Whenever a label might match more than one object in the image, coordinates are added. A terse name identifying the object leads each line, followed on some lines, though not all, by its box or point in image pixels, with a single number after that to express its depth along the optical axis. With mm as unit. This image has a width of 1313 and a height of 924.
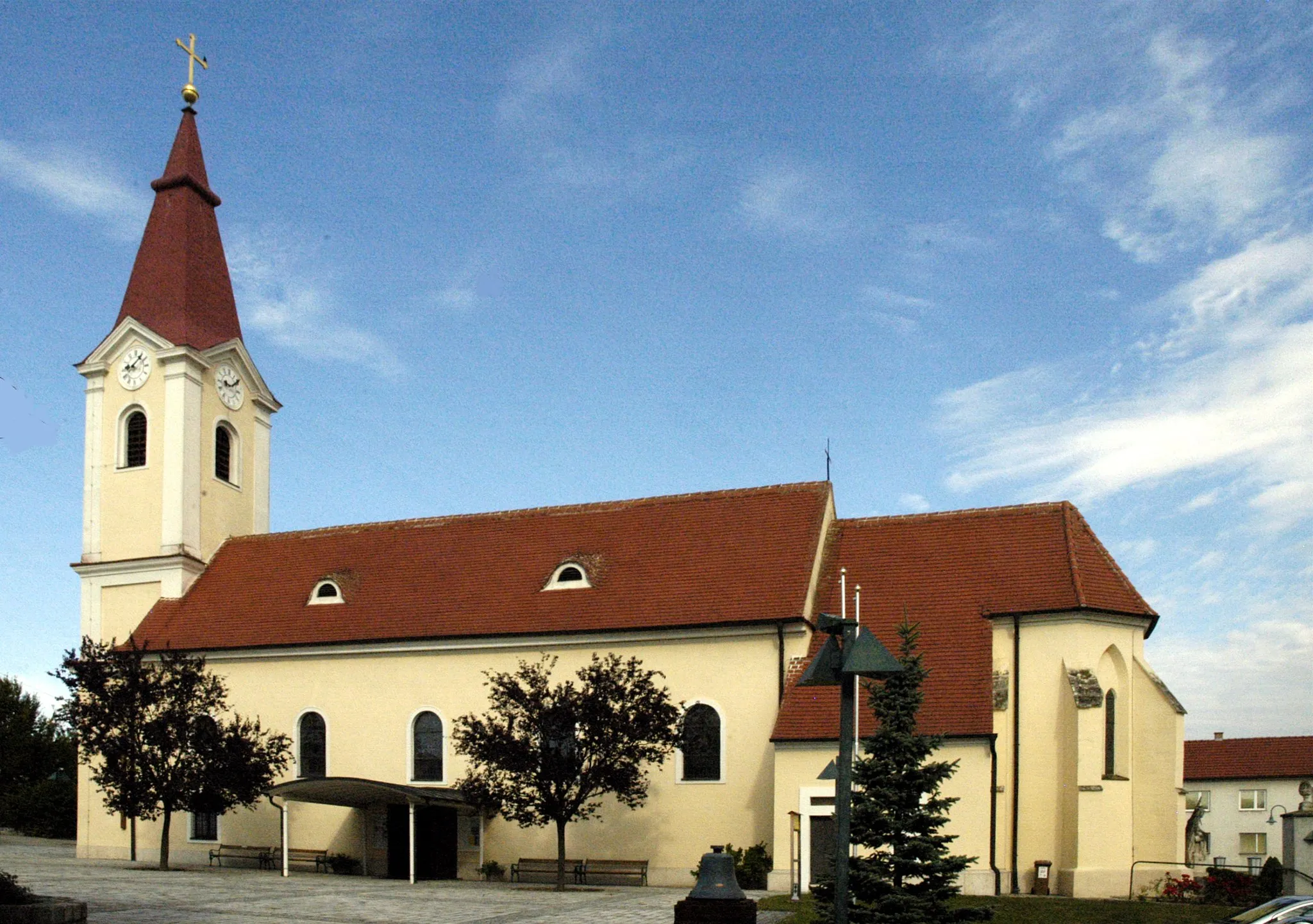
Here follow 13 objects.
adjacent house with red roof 65500
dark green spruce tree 16219
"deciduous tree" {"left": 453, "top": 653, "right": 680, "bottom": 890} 27234
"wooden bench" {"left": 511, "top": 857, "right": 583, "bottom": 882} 30453
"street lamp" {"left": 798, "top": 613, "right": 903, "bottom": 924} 10391
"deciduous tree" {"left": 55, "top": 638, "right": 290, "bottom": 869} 31016
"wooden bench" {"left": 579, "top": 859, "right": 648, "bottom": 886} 29297
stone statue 29500
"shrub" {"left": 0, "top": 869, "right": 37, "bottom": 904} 15531
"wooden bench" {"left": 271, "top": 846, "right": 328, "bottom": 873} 32312
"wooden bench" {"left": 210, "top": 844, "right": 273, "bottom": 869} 33188
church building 27125
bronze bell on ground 12172
